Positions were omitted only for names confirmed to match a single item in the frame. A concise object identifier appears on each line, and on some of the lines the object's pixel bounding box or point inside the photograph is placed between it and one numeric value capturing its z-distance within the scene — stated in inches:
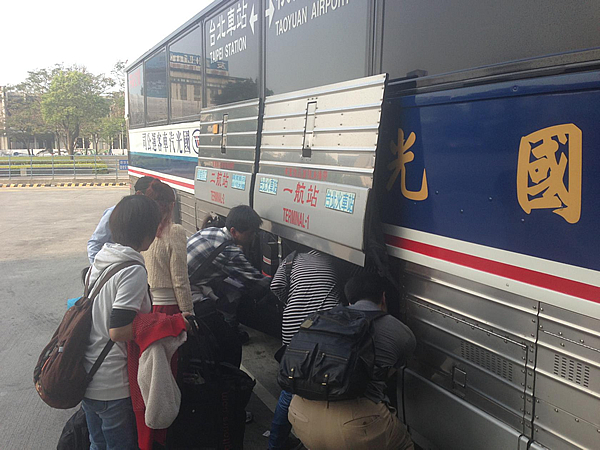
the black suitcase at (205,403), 113.4
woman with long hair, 123.3
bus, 72.1
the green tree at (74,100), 1368.1
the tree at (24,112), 1519.4
